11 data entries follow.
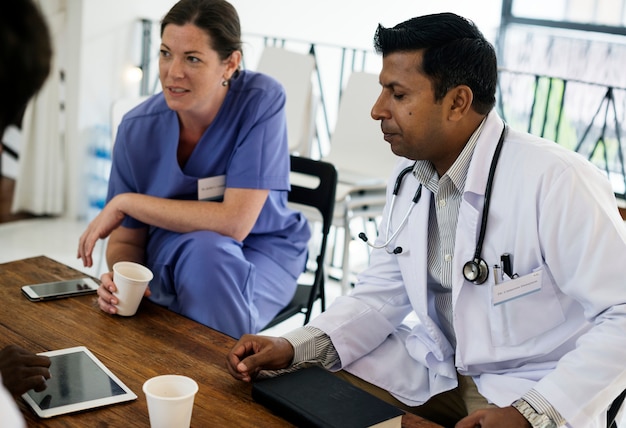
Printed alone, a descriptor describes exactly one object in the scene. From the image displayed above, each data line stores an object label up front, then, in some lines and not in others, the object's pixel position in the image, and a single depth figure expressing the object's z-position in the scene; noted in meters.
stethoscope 1.49
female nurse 1.99
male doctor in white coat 1.34
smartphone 1.69
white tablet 1.23
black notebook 1.23
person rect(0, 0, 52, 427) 0.73
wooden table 1.25
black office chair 2.29
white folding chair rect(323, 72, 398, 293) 3.39
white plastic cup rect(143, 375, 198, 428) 1.12
